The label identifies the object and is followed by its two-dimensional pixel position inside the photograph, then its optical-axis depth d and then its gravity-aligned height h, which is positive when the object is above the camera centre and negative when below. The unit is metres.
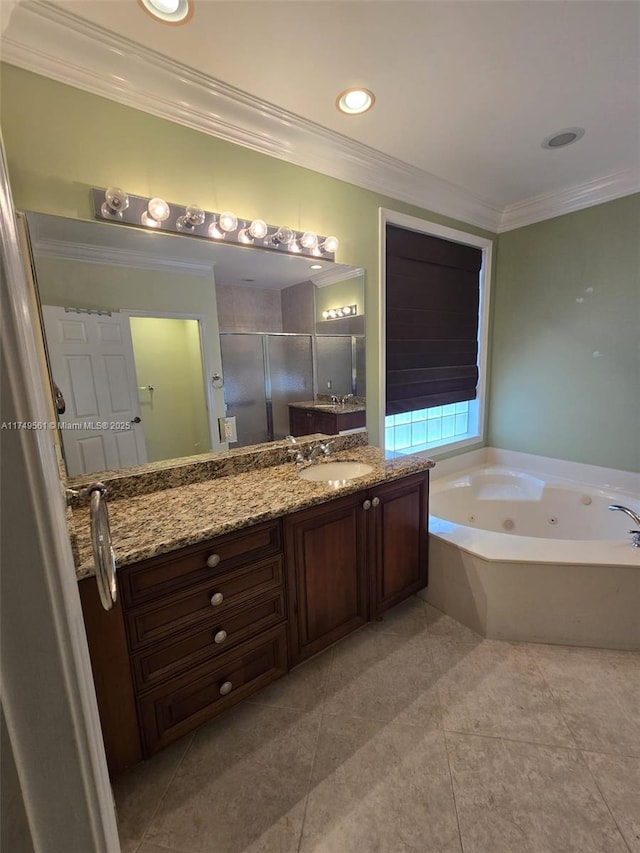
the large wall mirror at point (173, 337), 1.35 +0.13
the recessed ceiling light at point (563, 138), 1.83 +1.12
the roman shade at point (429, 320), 2.45 +0.29
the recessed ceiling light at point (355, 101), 1.54 +1.13
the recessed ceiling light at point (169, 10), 1.13 +1.13
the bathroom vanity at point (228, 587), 1.13 -0.83
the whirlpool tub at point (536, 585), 1.74 -1.14
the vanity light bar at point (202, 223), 1.38 +0.62
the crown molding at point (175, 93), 1.19 +1.09
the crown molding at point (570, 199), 2.25 +1.05
